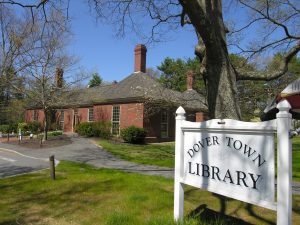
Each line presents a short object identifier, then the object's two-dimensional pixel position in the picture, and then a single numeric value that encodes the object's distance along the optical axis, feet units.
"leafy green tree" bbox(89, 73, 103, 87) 210.79
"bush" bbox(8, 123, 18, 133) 132.26
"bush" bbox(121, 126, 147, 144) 83.56
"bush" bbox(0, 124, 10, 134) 132.53
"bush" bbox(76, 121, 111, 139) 91.30
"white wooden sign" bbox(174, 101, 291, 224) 12.91
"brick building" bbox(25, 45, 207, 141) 84.44
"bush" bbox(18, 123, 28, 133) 116.19
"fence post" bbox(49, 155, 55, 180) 31.09
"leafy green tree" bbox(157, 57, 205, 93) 166.26
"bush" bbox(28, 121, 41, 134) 123.03
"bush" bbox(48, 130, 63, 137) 98.40
